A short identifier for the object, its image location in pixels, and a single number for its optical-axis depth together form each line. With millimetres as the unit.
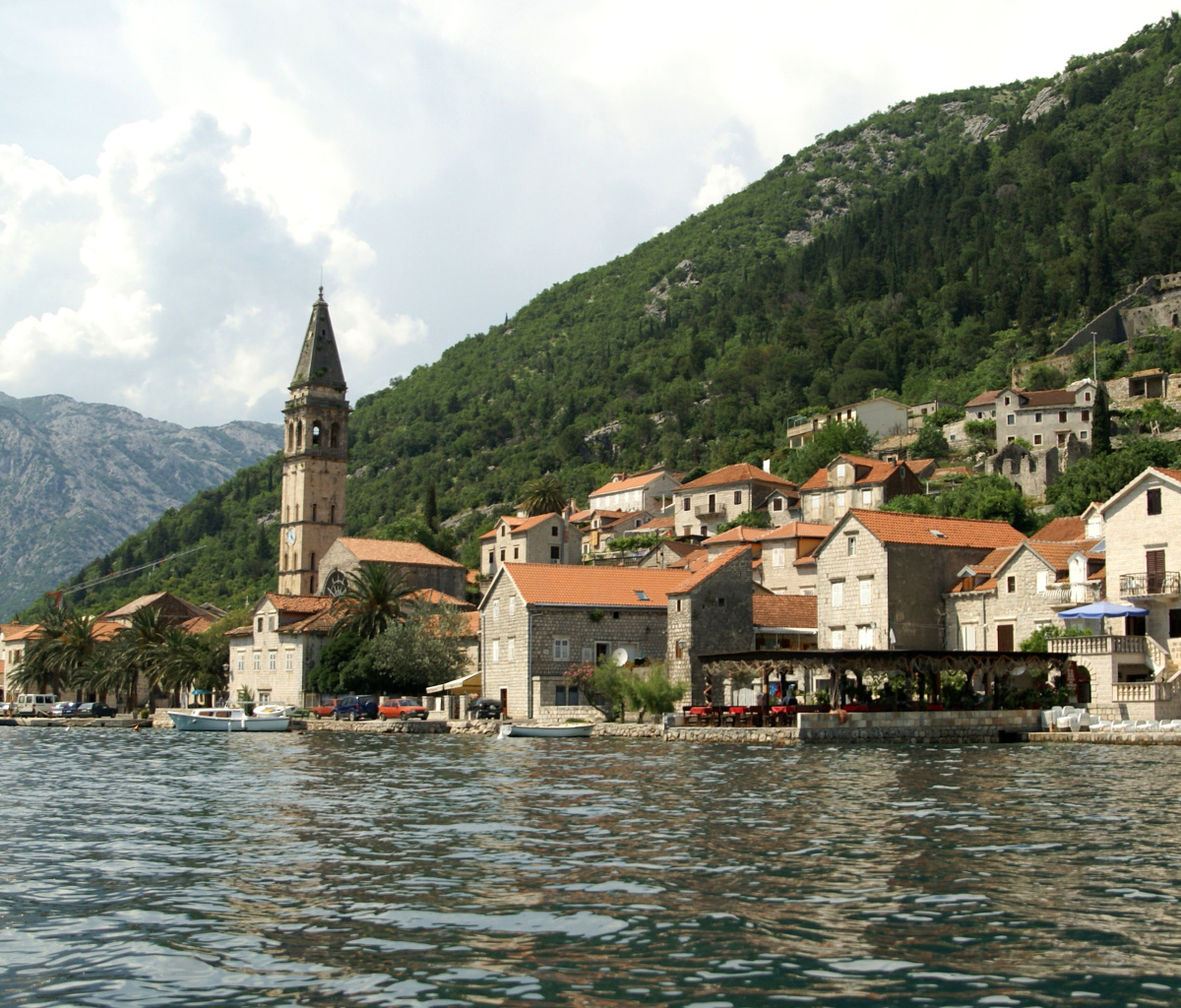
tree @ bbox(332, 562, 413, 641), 78750
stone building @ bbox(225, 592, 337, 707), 83500
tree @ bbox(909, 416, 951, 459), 114750
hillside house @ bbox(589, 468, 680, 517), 128750
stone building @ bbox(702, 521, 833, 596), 78875
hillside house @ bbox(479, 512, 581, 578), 106125
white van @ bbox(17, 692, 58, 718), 93906
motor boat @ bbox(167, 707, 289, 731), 68125
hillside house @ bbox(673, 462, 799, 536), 107938
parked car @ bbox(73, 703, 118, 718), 88750
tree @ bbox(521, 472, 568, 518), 122812
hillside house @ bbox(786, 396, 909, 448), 127081
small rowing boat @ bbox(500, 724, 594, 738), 54594
